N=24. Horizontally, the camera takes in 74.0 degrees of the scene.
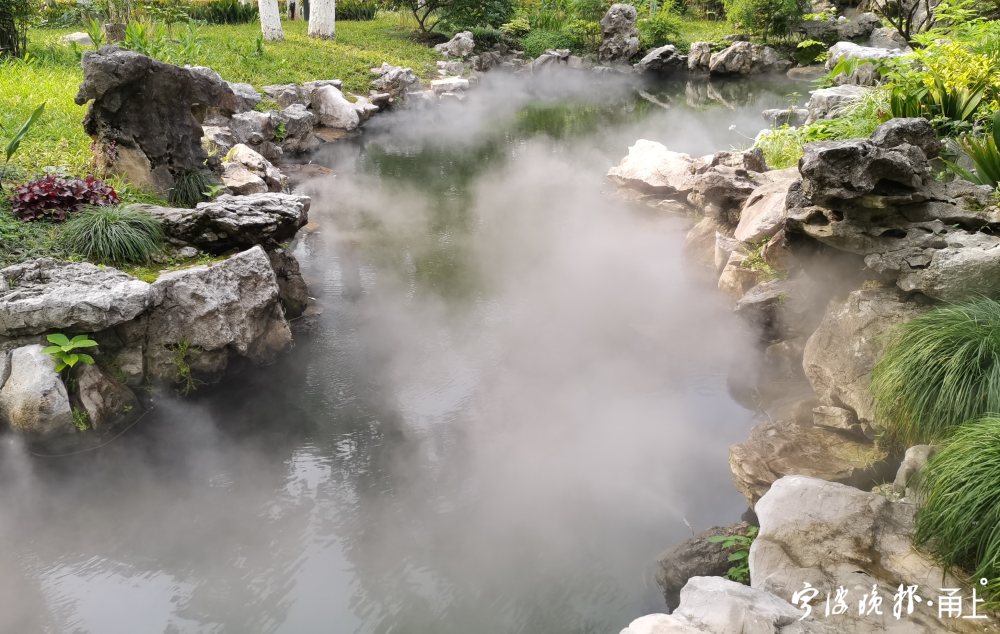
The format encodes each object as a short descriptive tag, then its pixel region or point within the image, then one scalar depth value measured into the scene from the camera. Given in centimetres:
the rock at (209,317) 712
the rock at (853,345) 584
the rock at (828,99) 1207
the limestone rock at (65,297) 624
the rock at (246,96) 1641
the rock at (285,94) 1822
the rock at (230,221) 796
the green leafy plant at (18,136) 809
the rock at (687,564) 484
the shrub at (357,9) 3409
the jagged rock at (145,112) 866
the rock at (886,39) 2602
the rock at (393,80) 2253
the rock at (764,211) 914
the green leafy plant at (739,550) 469
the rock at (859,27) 2920
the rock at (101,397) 641
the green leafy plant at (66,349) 622
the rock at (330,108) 1934
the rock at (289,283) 875
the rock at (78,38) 1983
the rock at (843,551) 380
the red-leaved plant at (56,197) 781
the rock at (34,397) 610
